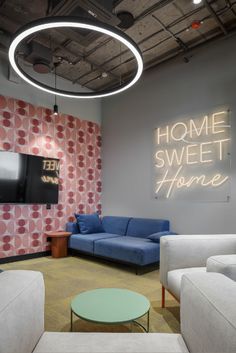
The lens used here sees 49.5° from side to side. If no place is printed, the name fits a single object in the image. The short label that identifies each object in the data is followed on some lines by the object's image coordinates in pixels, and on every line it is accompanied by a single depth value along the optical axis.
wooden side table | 5.04
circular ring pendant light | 2.29
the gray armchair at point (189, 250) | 2.56
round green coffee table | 1.81
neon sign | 4.18
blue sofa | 3.99
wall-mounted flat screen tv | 4.59
